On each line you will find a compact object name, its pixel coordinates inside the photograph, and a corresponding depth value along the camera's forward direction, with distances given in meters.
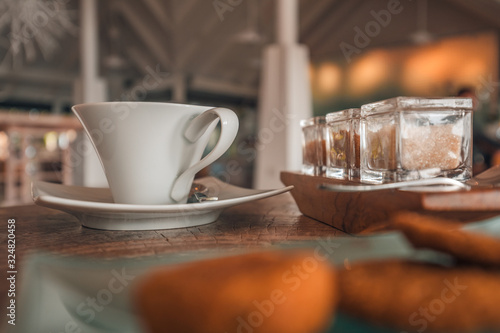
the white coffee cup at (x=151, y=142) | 0.43
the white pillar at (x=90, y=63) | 5.05
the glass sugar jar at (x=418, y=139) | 0.39
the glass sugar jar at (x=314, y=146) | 0.54
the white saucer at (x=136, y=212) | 0.37
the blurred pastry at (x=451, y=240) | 0.18
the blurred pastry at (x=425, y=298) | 0.16
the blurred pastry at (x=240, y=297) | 0.14
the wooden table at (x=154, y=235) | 0.31
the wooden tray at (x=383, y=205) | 0.27
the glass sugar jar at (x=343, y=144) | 0.46
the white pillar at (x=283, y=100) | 3.59
